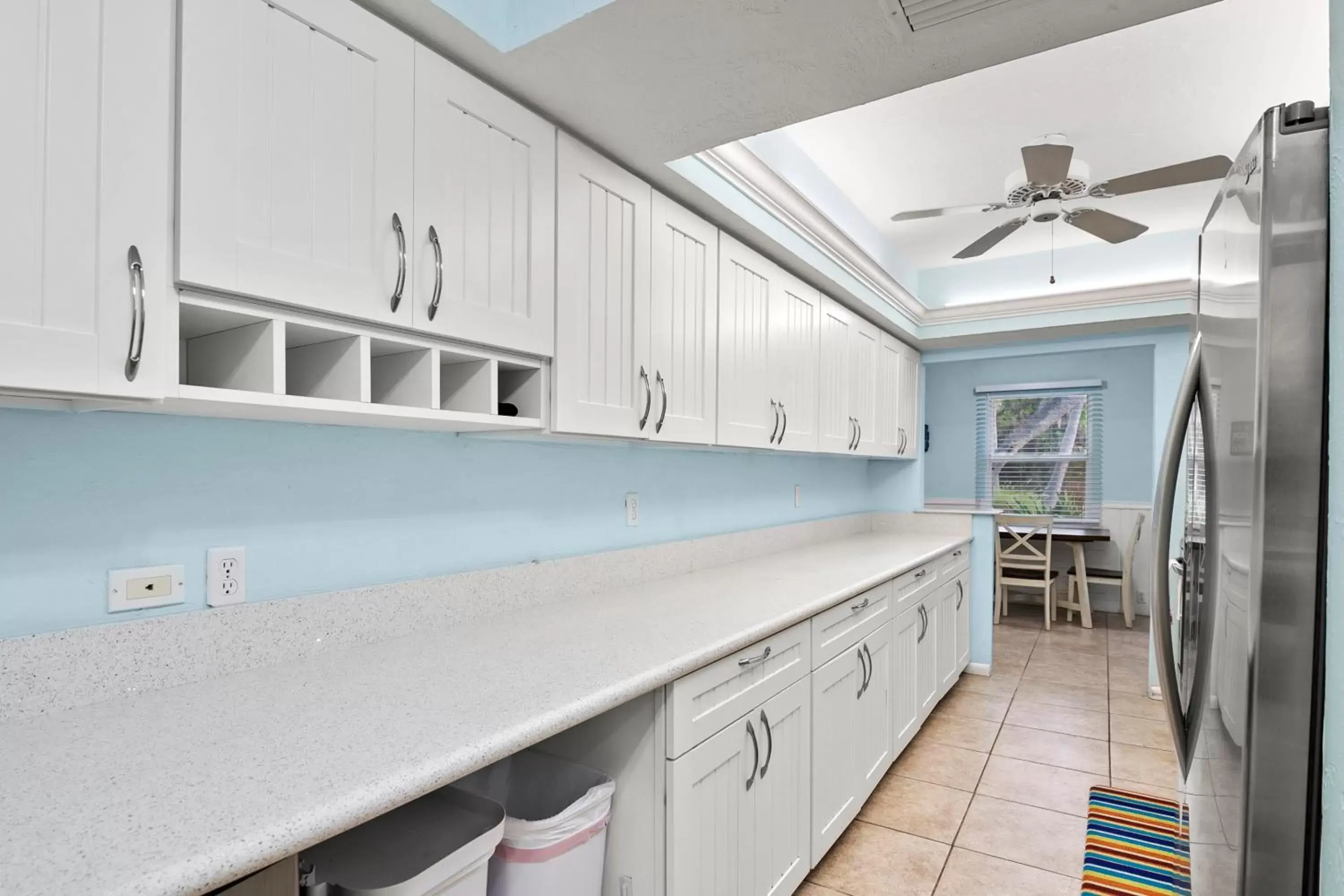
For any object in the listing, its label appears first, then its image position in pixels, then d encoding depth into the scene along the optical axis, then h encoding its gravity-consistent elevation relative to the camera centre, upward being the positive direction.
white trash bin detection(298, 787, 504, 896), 1.12 -0.74
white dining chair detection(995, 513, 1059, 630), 5.67 -0.87
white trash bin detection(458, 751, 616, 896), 1.36 -0.80
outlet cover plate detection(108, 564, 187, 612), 1.23 -0.27
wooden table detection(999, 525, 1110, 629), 5.63 -0.76
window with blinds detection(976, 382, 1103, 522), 6.33 +0.00
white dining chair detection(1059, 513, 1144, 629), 5.67 -1.05
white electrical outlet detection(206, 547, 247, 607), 1.35 -0.27
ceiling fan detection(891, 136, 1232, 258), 2.47 +1.01
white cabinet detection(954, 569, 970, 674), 4.04 -1.00
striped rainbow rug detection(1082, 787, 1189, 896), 2.27 -1.37
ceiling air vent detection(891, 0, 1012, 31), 1.32 +0.83
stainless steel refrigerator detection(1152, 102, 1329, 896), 0.92 -0.09
